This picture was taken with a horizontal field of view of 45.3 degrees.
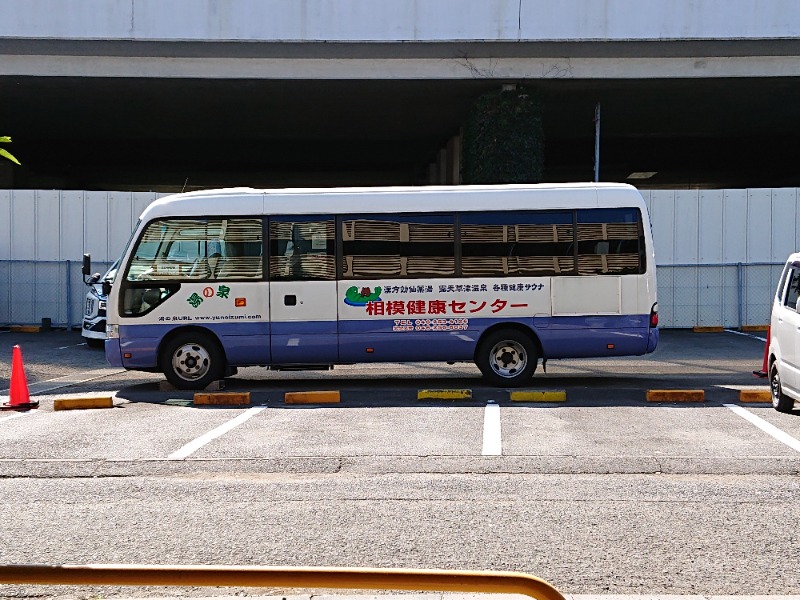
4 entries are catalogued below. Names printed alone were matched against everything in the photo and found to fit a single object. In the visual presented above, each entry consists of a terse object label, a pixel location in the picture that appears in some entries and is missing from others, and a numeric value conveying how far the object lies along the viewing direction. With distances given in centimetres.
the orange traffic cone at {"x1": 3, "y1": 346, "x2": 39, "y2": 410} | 1214
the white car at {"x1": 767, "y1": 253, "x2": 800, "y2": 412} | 1061
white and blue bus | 1353
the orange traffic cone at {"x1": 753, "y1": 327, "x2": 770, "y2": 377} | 1330
